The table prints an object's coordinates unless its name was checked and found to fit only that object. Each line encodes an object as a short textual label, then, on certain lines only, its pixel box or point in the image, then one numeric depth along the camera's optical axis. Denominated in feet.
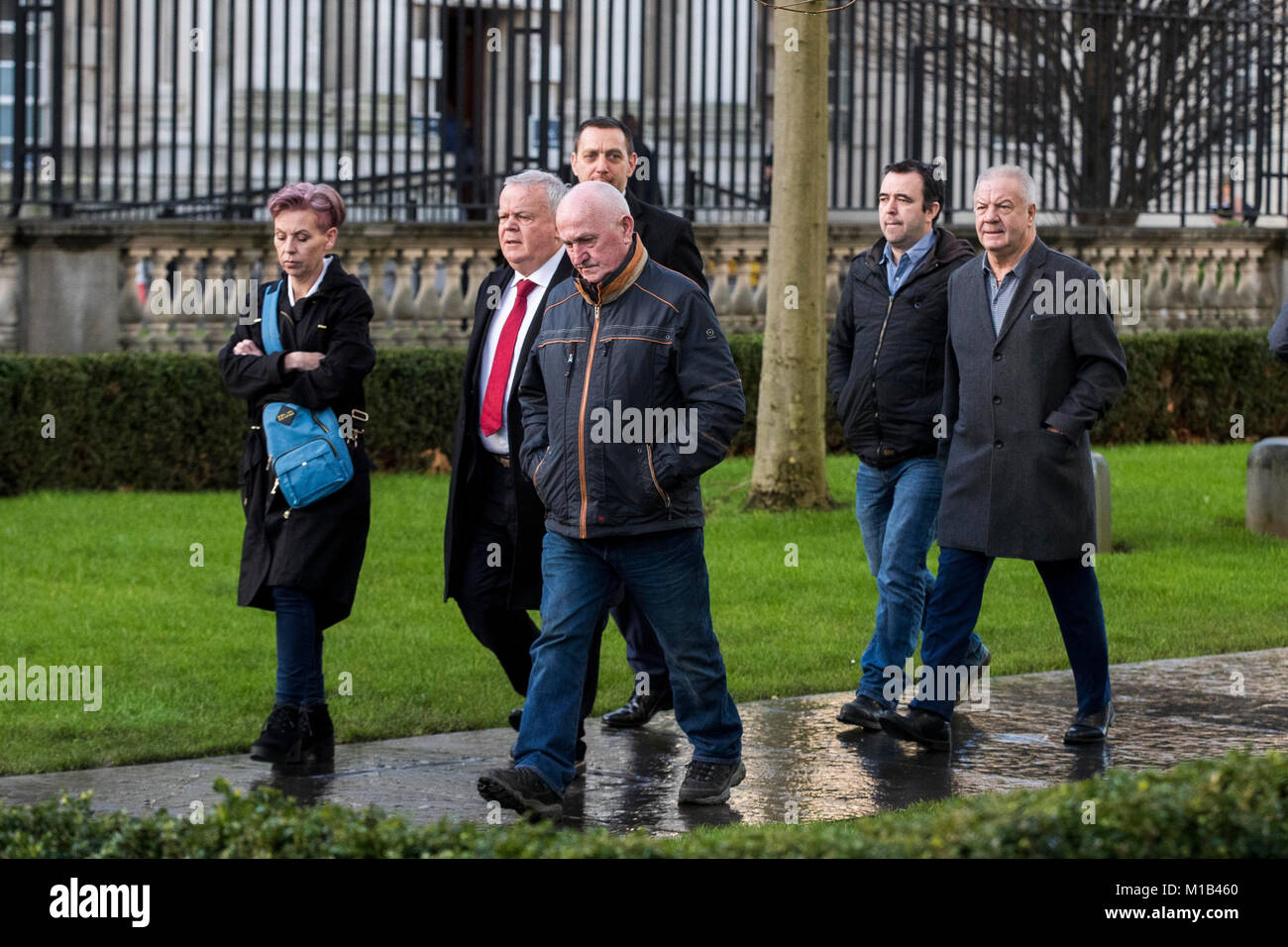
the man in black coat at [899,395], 47.57
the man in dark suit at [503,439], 42.42
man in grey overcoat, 44.70
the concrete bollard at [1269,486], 76.64
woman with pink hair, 44.09
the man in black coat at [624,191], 45.14
